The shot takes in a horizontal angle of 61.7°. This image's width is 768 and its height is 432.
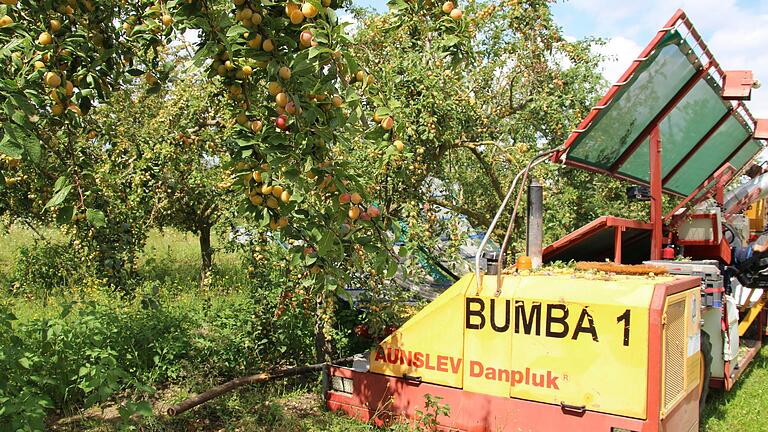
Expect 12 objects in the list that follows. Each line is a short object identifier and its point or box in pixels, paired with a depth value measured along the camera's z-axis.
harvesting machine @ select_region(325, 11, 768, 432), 3.56
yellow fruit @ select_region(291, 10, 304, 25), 2.63
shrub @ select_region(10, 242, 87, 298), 7.83
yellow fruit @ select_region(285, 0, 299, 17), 2.65
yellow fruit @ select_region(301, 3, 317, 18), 2.58
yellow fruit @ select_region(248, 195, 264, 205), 3.10
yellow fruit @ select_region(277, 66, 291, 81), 2.71
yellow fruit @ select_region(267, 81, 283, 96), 2.72
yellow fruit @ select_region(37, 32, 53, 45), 2.66
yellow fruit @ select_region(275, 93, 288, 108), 2.71
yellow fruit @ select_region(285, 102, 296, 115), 2.74
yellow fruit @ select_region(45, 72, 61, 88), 2.62
